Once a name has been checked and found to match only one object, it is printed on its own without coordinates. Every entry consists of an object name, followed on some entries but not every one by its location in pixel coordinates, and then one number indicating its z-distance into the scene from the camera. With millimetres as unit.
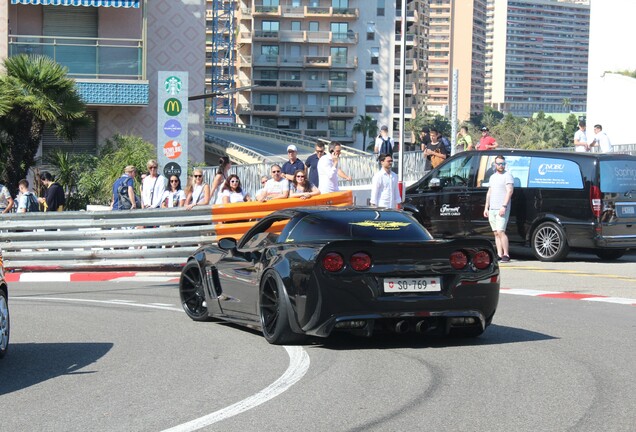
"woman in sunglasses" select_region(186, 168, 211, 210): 19688
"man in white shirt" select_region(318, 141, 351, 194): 21094
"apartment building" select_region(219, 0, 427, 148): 127250
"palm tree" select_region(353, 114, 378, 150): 130750
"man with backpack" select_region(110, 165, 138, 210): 20500
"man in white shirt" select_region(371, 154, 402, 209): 19656
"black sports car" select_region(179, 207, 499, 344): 9383
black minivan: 18844
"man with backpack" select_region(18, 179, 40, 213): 20984
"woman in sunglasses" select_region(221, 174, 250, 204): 19281
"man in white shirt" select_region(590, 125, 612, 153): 28375
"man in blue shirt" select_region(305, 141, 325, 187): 22703
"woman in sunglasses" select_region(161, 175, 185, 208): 20500
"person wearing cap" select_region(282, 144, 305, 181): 21453
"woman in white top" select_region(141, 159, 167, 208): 20875
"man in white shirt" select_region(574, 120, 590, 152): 27984
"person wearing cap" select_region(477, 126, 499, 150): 24397
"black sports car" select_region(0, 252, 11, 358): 9070
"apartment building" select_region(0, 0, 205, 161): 32906
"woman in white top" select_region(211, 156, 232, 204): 20281
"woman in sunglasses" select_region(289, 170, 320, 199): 18422
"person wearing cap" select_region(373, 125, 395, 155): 24609
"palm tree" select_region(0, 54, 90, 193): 26547
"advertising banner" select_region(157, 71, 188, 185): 22297
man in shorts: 19188
